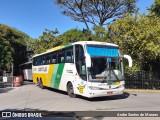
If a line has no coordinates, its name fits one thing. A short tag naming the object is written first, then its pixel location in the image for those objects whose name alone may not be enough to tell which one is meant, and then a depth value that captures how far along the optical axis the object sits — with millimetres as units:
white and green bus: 6648
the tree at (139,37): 10113
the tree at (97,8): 16921
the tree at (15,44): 19512
